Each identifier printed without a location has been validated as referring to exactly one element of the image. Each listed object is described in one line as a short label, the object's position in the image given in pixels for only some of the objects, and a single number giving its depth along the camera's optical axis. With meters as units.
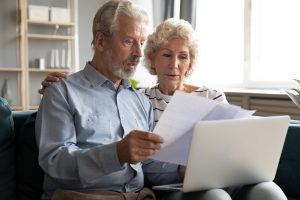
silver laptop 1.10
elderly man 1.19
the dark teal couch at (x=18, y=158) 1.49
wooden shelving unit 4.39
